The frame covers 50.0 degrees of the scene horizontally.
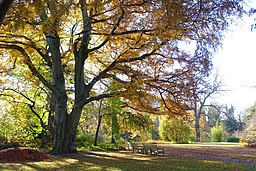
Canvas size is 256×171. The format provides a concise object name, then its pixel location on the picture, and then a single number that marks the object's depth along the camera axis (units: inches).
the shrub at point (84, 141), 819.6
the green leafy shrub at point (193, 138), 1542.1
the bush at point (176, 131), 1219.1
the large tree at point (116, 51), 438.3
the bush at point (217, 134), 1456.7
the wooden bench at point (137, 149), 656.9
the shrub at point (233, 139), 1503.4
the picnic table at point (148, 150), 584.0
